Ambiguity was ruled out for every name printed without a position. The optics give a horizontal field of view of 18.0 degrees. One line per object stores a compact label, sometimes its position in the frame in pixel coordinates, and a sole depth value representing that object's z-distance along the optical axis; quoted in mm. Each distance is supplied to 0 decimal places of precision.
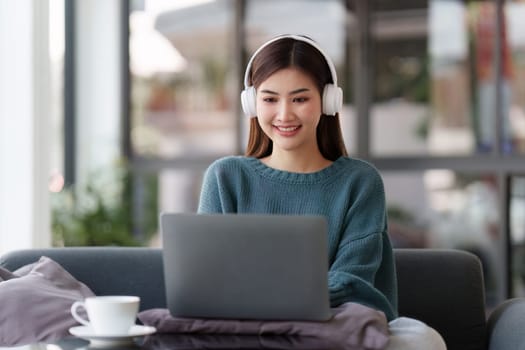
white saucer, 3060
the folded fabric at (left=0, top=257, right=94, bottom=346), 3567
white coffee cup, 3056
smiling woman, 3672
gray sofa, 3994
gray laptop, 3129
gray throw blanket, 3159
